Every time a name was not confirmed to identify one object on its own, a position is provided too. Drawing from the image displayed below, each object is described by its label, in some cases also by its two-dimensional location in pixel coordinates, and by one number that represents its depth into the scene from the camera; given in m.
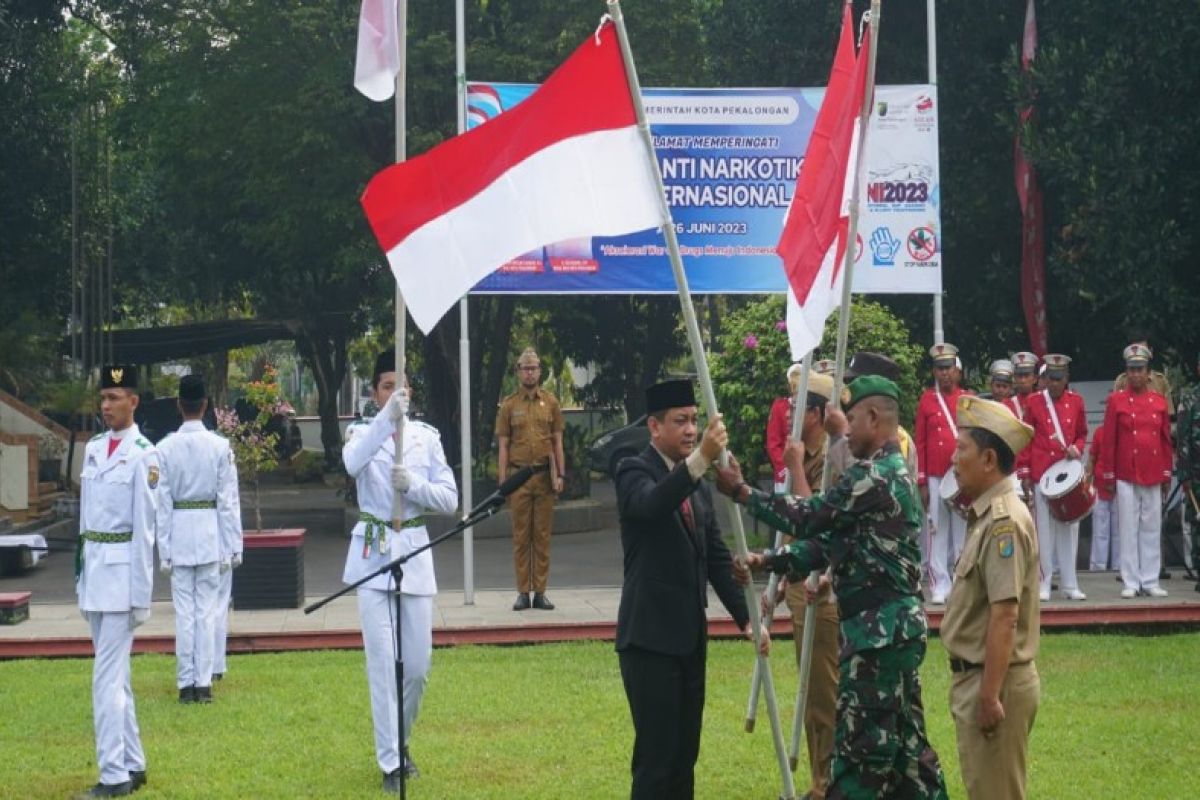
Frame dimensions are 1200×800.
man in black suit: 7.11
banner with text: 15.73
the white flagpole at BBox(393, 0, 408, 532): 8.32
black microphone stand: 7.40
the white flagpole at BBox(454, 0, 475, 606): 15.04
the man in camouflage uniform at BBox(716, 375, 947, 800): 6.85
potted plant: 15.39
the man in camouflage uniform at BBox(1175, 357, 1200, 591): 15.77
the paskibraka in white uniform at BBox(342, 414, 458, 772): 9.09
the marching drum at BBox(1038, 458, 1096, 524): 15.45
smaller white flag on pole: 8.94
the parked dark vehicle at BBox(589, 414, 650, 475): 30.92
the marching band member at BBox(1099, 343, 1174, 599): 15.70
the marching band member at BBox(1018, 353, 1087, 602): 15.68
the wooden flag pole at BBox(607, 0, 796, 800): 6.81
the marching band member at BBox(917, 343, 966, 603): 15.11
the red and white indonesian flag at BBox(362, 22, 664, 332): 7.18
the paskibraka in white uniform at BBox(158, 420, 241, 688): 11.98
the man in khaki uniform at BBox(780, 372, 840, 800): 8.38
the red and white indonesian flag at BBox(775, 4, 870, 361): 7.59
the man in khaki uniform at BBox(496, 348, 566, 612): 15.59
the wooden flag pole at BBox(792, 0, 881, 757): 7.45
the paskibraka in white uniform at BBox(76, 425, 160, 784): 8.98
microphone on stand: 7.20
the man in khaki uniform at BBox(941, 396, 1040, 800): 6.46
